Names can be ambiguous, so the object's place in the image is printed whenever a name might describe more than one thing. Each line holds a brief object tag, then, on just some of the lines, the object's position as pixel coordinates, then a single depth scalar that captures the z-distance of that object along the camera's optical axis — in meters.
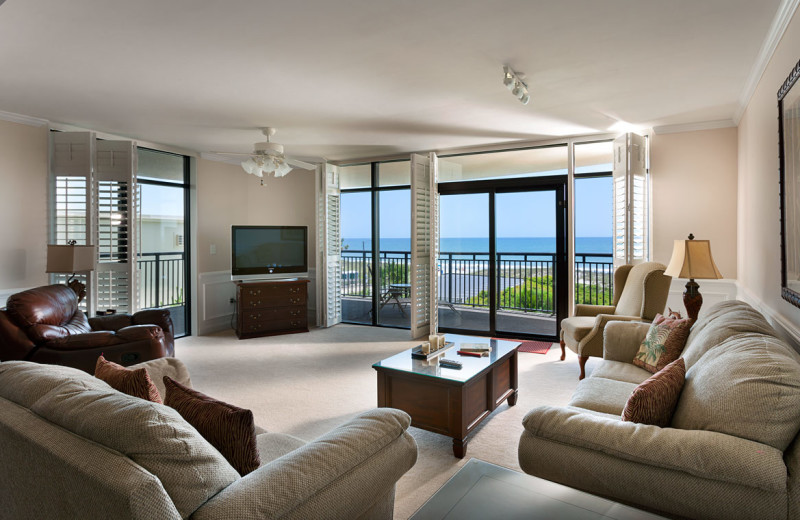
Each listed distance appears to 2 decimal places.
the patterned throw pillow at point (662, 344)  2.48
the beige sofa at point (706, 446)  1.20
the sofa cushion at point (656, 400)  1.55
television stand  5.57
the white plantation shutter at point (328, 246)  6.20
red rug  4.82
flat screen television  5.80
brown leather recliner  2.87
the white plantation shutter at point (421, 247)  5.44
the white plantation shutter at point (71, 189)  4.34
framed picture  2.07
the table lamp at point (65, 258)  3.91
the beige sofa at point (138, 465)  0.93
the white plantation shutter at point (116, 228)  4.56
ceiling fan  4.59
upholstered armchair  3.57
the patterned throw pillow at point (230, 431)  1.27
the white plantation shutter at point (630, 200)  4.48
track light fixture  3.03
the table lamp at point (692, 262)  2.95
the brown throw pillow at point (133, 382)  1.45
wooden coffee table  2.51
